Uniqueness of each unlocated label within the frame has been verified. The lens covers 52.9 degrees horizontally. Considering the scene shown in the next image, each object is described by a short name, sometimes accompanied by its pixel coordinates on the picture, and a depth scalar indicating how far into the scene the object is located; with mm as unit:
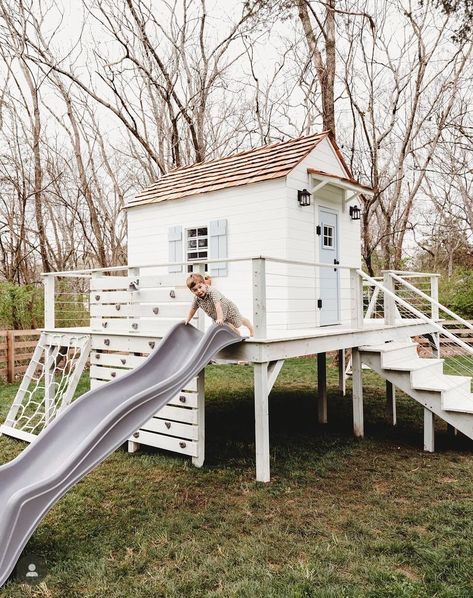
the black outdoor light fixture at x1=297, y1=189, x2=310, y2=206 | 7242
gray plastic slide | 3127
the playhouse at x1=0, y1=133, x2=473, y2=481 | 5418
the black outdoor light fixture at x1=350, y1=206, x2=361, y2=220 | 8609
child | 4941
